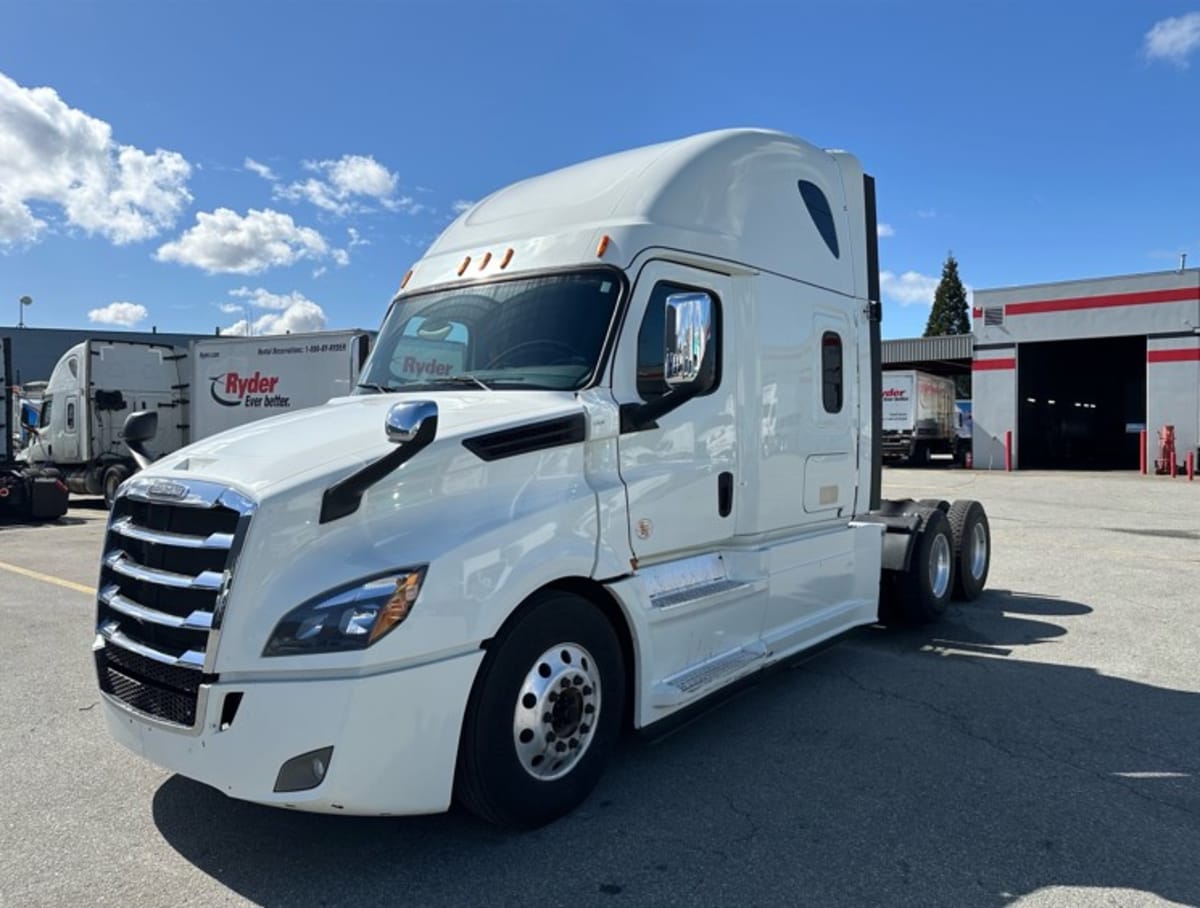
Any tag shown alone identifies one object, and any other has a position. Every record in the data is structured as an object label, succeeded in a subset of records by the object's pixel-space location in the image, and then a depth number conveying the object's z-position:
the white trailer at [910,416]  31.39
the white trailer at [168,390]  17.88
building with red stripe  27.88
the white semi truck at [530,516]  3.08
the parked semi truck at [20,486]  16.84
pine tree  85.44
